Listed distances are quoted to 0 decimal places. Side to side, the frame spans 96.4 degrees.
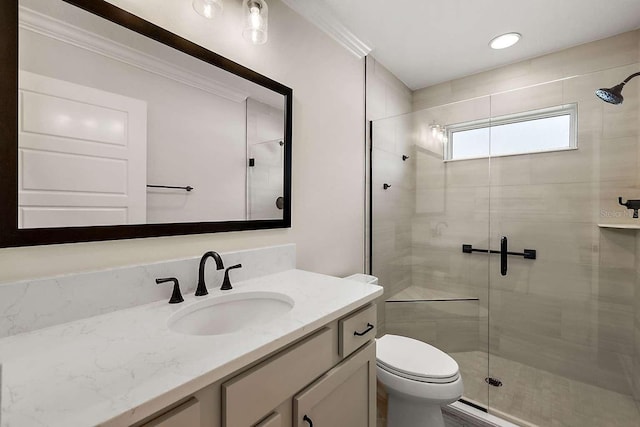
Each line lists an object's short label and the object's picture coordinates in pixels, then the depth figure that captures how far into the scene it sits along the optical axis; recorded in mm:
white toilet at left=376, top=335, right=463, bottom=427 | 1310
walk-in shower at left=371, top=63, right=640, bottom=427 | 1737
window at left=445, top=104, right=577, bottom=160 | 1923
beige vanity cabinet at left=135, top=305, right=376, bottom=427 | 624
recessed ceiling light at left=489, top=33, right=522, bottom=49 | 1953
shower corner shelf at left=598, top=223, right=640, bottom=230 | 1655
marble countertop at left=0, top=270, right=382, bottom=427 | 479
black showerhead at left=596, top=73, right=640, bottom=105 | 1620
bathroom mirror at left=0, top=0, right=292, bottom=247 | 790
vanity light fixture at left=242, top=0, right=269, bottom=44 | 1196
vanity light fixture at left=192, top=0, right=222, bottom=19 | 1076
